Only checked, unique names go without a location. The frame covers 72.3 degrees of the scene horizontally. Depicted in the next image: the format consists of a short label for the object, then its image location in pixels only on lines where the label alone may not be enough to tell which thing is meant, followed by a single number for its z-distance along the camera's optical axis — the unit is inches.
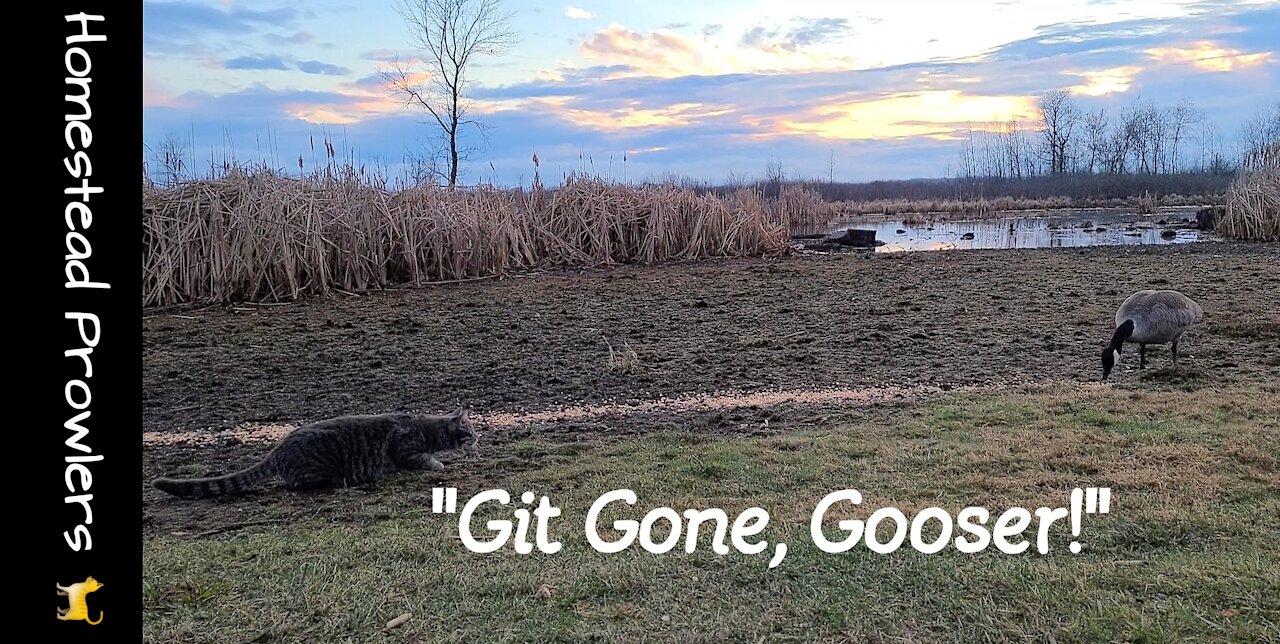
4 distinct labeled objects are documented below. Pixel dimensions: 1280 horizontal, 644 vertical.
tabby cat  166.6
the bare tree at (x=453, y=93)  747.4
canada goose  252.8
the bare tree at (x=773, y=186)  1006.3
